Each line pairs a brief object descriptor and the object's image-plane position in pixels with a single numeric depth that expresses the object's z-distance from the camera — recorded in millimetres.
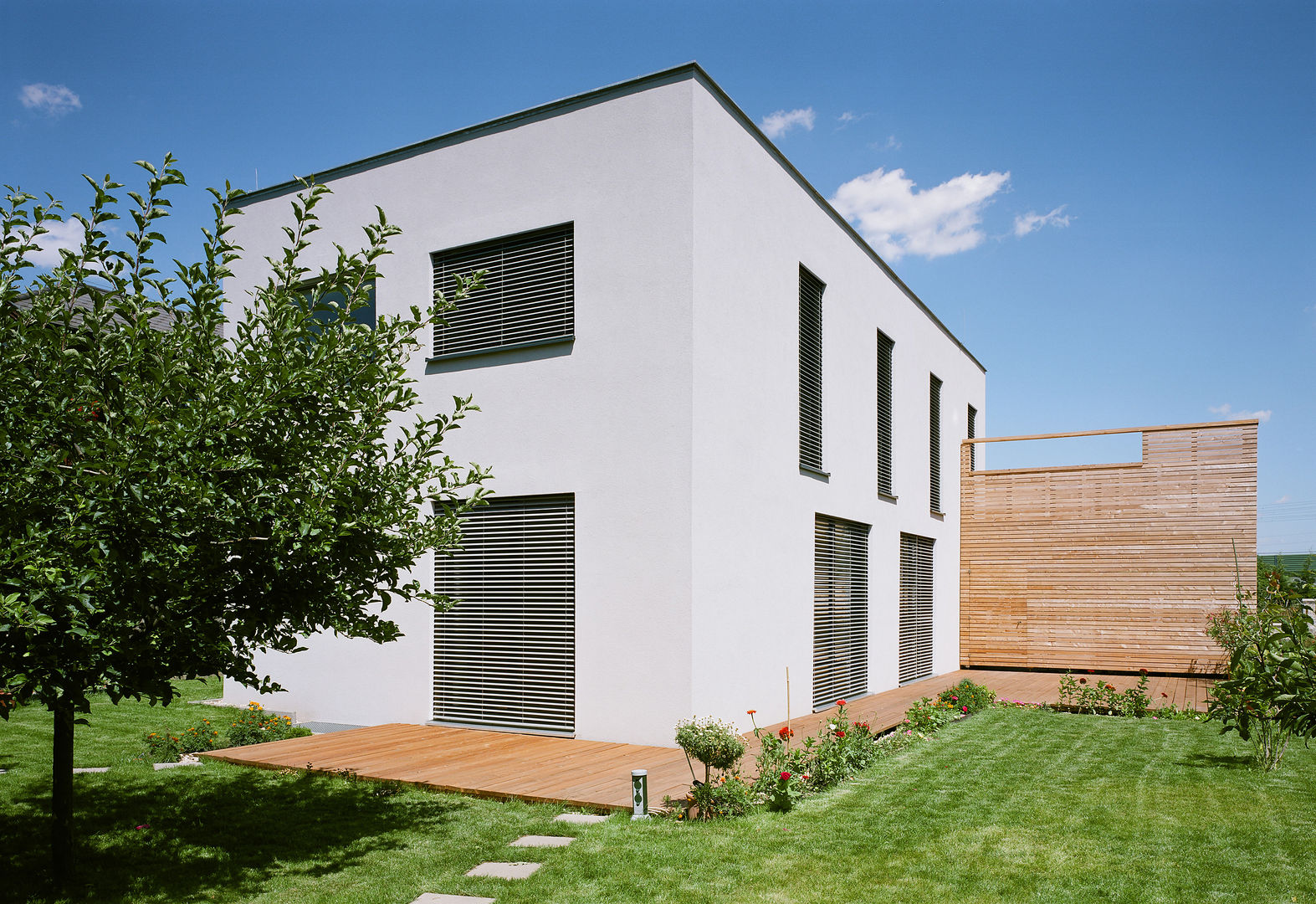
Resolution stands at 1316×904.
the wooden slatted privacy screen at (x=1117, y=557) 15797
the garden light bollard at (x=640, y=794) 5793
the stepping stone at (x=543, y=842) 5266
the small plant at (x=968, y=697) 11352
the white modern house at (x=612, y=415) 8406
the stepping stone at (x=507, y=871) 4711
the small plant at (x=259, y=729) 8491
